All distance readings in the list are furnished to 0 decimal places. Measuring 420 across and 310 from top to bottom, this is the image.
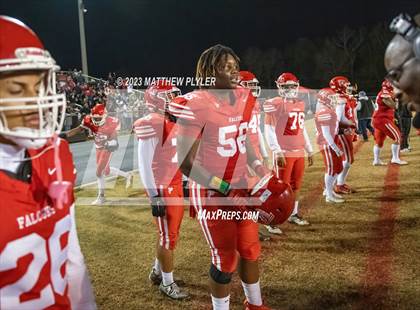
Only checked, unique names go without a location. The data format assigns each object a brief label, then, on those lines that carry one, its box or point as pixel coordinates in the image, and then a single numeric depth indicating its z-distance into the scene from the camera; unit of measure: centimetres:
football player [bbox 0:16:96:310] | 148
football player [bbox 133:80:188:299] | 393
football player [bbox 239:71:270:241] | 391
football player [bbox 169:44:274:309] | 307
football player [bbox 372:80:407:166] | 944
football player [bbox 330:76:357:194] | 718
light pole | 1792
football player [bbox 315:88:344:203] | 695
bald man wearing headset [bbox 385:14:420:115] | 168
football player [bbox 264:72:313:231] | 602
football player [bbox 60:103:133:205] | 791
